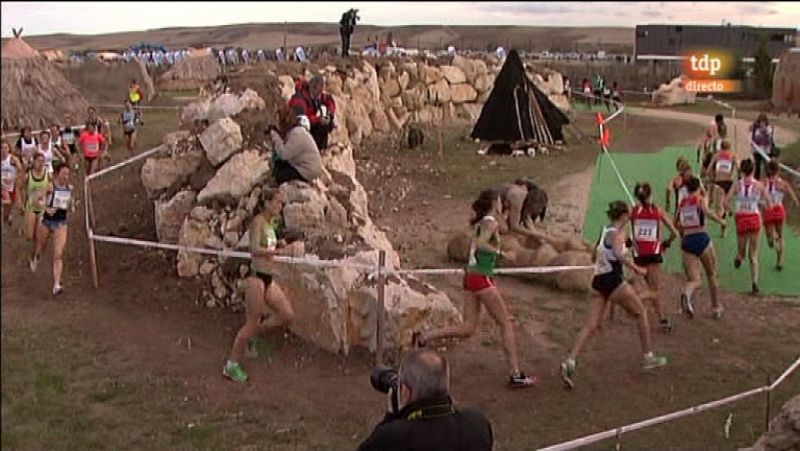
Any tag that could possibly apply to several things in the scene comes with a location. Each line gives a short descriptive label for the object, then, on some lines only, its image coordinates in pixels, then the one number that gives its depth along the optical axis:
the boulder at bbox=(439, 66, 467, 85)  28.47
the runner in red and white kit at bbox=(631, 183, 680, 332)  8.73
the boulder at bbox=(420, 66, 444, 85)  27.29
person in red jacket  11.22
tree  33.94
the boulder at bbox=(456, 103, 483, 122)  28.33
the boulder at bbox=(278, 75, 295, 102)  12.86
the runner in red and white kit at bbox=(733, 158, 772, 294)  10.27
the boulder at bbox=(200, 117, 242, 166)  10.66
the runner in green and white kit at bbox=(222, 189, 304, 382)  7.36
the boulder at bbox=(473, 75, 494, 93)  29.39
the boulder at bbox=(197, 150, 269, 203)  9.95
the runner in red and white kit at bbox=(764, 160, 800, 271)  10.85
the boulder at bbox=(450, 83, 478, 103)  28.52
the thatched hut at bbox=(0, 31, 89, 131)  23.47
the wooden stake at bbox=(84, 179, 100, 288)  10.00
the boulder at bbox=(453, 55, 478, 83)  29.12
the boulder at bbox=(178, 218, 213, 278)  9.70
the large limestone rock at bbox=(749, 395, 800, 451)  5.00
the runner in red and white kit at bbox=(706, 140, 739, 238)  13.00
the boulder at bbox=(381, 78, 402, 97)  24.81
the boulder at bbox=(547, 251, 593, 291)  10.09
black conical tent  22.55
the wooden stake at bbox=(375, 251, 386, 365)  7.25
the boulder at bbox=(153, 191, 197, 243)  10.33
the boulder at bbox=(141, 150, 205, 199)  10.95
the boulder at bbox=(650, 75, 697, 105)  37.72
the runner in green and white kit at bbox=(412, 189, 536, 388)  7.28
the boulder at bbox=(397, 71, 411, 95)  25.80
